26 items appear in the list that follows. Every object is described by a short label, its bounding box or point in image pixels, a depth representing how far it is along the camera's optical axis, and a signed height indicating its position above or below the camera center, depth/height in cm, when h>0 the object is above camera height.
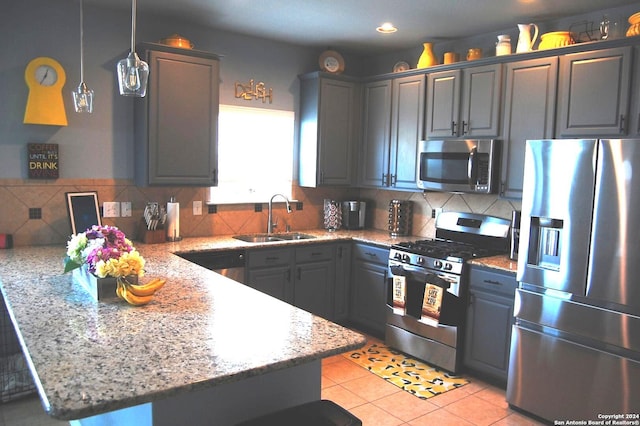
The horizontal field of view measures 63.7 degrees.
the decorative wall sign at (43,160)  353 +6
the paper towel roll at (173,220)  398 -37
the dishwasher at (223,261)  376 -65
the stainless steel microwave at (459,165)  379 +13
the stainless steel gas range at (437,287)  368 -78
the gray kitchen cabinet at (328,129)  467 +45
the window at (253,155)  445 +19
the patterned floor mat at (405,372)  354 -140
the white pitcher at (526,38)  363 +104
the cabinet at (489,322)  342 -95
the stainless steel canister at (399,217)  467 -33
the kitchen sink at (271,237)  444 -54
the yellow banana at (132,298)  218 -54
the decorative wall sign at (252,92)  445 +74
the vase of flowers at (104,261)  221 -39
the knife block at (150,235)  387 -47
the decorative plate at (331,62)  479 +108
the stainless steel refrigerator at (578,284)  273 -55
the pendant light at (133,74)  201 +38
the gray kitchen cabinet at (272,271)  402 -76
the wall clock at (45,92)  346 +52
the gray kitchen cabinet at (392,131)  439 +43
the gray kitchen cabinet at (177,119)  374 +40
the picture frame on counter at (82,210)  363 -29
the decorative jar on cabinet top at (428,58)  431 +104
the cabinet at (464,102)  379 +62
